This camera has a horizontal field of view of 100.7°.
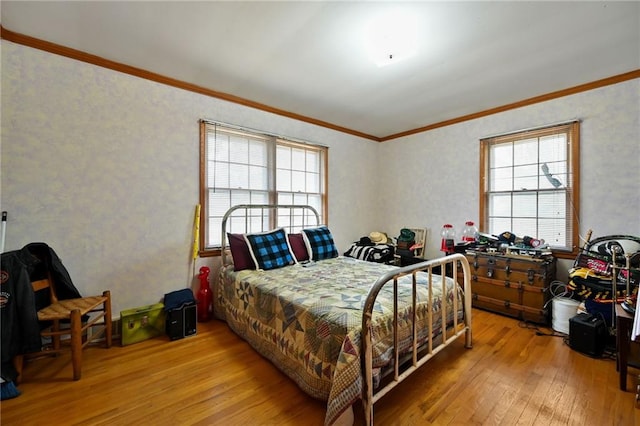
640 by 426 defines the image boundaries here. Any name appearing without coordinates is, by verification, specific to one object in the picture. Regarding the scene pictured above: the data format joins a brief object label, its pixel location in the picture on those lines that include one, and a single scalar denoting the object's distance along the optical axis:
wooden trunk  2.76
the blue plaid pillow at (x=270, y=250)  2.78
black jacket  1.69
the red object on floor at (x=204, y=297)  2.87
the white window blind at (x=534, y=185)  2.99
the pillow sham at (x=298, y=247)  3.17
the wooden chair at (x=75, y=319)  1.85
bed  1.38
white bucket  2.49
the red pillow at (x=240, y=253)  2.74
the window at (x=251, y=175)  3.08
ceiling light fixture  1.89
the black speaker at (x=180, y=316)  2.46
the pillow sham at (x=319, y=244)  3.26
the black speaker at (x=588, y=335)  2.12
